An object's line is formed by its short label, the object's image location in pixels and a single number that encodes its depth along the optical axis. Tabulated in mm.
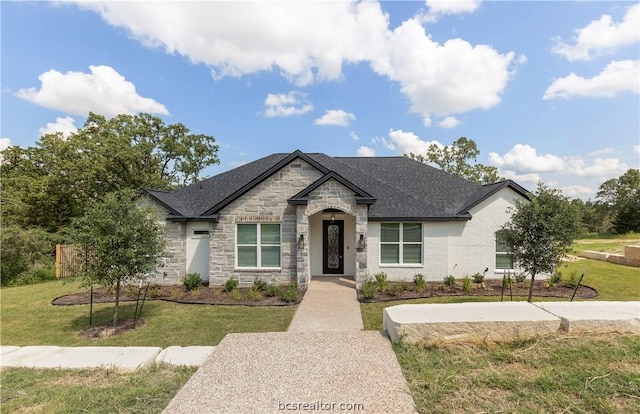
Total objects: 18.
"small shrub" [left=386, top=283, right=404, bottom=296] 11200
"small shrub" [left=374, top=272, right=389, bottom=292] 11610
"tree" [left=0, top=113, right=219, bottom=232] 25234
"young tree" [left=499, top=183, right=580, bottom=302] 8820
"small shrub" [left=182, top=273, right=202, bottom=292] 12117
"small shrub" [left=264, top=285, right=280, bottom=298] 11164
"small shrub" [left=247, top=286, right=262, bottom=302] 10859
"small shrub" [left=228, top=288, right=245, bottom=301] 10850
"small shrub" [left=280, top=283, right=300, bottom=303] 10375
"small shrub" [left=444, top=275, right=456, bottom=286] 12414
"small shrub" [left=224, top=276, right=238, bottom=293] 11805
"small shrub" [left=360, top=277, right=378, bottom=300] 10609
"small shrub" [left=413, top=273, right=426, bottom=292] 11687
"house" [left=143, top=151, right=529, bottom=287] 11984
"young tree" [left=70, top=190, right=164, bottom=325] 7828
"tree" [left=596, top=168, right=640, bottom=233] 38219
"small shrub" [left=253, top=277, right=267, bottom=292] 11697
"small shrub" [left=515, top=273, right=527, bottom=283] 9547
